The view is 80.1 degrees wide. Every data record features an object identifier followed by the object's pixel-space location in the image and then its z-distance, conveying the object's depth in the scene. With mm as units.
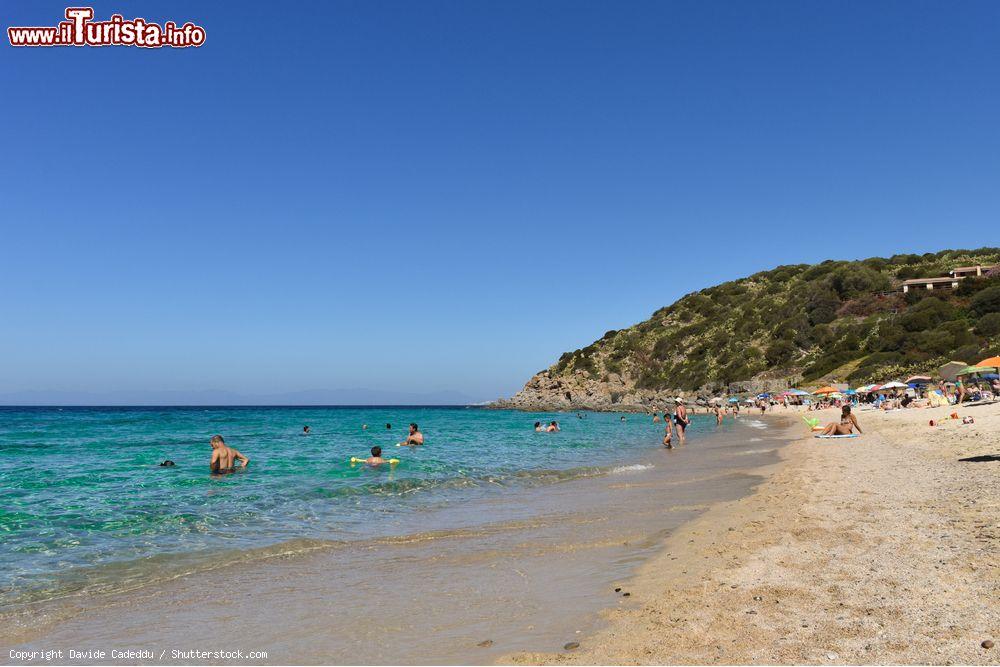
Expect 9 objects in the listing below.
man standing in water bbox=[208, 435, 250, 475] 16125
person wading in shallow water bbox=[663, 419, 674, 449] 24466
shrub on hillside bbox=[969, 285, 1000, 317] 50075
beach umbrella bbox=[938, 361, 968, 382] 34594
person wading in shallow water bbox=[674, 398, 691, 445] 26094
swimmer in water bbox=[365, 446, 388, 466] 17953
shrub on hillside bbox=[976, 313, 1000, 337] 46388
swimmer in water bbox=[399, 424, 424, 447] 25484
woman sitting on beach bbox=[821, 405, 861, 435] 22731
